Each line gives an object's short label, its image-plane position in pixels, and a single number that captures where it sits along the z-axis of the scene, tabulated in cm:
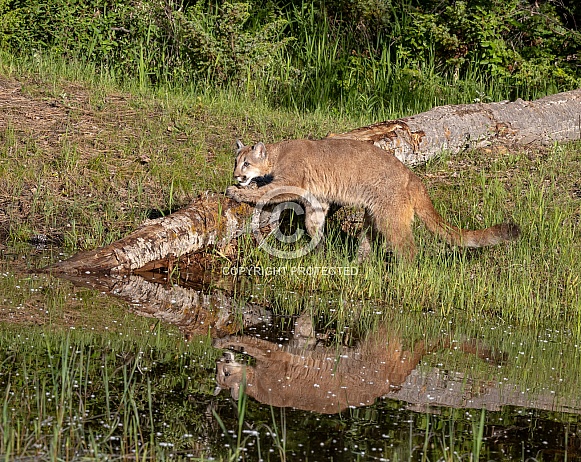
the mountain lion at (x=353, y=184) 1702
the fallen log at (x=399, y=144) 1558
